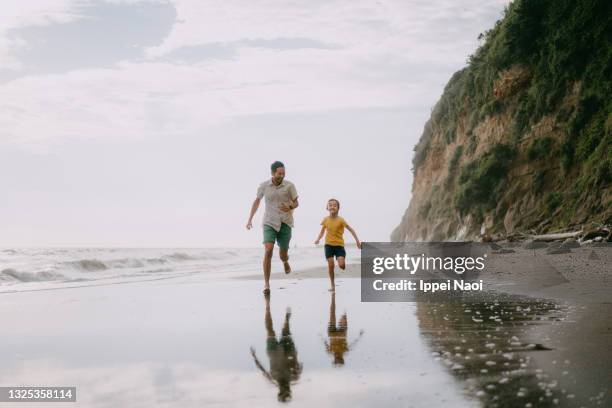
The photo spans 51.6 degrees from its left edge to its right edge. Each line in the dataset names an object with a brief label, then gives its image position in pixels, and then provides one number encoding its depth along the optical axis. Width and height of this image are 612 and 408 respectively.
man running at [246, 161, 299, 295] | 9.95
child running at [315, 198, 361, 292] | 10.54
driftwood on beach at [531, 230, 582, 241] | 20.61
